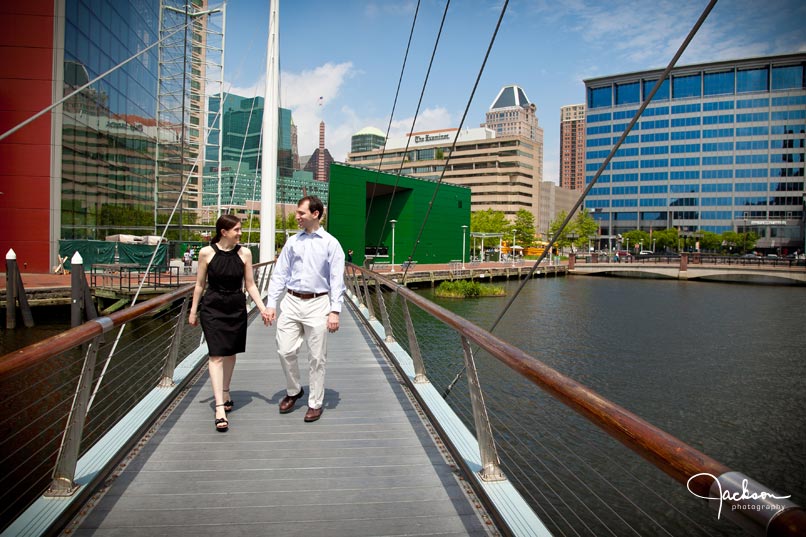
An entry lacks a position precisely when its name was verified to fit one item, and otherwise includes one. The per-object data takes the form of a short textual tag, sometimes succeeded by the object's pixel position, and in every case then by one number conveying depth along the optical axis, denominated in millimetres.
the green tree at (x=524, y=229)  79500
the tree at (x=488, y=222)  78125
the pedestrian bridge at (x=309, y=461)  2209
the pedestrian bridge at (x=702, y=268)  52688
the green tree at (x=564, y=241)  78838
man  4234
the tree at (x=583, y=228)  82312
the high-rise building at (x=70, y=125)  22016
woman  4012
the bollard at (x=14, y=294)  15922
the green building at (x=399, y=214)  37625
